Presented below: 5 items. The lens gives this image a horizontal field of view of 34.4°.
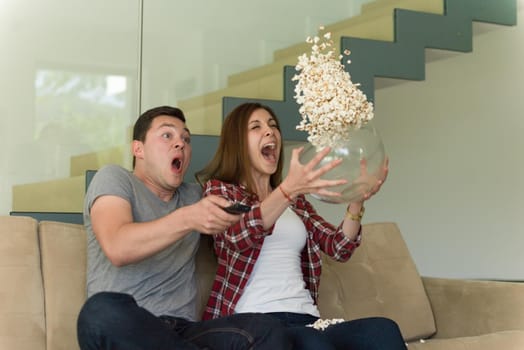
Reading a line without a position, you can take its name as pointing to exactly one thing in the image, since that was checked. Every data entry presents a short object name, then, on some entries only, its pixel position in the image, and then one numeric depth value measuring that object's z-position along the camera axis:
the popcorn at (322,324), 2.39
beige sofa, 2.29
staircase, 3.43
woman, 2.23
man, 1.94
